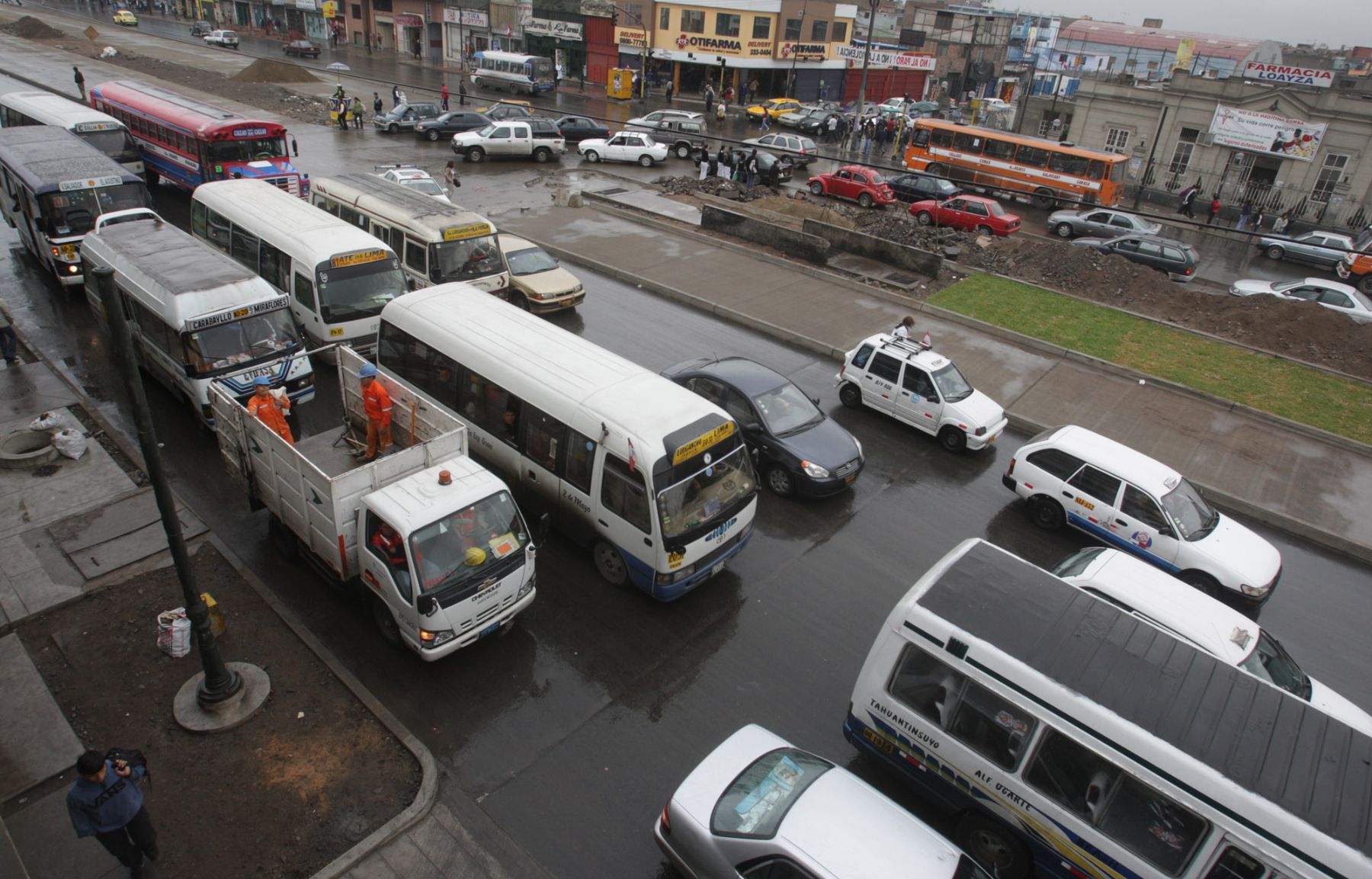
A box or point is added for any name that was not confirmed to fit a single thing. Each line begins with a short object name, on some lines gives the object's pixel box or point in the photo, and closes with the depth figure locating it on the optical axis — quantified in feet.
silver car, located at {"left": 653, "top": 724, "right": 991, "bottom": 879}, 19.84
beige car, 58.95
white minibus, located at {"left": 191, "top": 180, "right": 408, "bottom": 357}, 47.03
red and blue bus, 70.64
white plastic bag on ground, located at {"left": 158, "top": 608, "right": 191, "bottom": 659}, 28.02
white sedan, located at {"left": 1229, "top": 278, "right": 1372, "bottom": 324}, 71.82
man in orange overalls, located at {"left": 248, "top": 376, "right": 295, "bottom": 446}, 32.99
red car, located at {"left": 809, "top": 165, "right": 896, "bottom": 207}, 101.91
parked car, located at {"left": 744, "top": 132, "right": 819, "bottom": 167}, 119.34
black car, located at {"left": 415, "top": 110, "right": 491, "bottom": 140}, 119.44
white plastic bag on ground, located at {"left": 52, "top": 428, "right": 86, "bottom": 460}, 38.65
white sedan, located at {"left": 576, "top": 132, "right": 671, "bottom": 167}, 114.21
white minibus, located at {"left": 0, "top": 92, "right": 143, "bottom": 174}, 73.31
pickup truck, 109.50
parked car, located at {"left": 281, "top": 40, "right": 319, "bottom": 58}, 201.77
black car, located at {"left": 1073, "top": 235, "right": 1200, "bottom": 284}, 85.20
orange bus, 110.11
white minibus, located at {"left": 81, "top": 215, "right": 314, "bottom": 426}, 39.22
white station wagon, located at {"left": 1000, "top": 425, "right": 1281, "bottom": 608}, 36.17
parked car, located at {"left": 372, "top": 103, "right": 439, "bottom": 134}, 120.78
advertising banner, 116.67
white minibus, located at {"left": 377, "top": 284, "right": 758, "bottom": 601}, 31.07
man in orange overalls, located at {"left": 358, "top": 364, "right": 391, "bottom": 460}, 33.14
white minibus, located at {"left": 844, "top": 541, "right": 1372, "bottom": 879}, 18.95
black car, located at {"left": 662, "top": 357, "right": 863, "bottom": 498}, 40.29
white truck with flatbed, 27.22
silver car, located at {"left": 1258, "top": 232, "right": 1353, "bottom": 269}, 95.41
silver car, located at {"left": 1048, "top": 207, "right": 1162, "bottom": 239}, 96.73
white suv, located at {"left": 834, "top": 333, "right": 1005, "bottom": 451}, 46.26
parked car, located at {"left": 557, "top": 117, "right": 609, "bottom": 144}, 124.98
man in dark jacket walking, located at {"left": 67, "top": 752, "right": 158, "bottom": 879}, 19.47
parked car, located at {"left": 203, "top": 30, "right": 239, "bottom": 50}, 211.41
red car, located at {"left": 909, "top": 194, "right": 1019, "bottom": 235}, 92.73
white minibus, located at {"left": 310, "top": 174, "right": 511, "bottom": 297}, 54.03
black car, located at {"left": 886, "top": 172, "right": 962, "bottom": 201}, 101.60
